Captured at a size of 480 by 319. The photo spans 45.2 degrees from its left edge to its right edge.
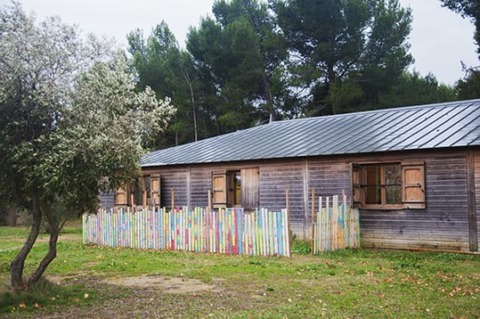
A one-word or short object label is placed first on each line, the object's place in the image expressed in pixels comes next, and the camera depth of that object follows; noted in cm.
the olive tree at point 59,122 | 845
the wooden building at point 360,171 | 1482
